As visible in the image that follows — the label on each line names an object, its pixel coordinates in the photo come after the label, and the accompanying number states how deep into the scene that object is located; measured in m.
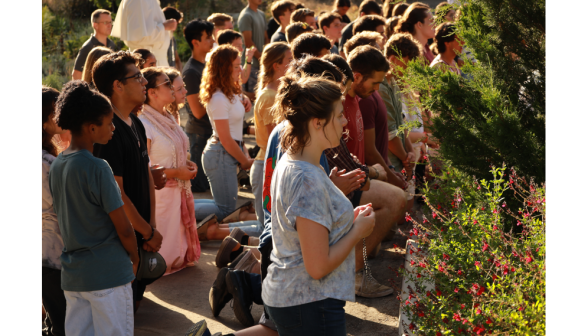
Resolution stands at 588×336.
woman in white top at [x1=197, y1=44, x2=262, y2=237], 5.36
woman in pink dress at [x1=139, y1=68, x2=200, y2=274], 4.68
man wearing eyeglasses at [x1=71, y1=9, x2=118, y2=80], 7.33
